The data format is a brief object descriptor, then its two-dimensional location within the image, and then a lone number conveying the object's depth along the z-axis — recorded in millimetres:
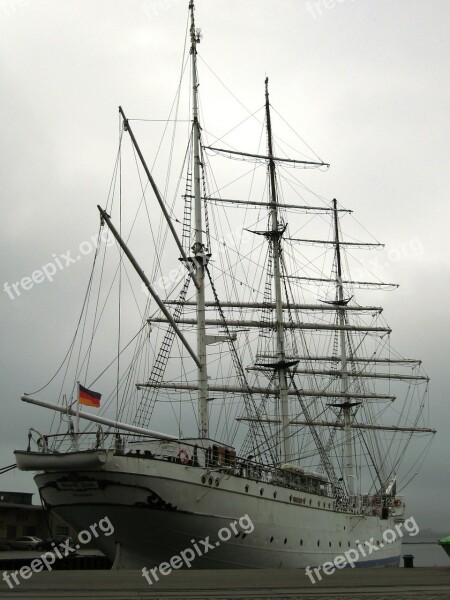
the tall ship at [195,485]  26234
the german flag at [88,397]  26172
